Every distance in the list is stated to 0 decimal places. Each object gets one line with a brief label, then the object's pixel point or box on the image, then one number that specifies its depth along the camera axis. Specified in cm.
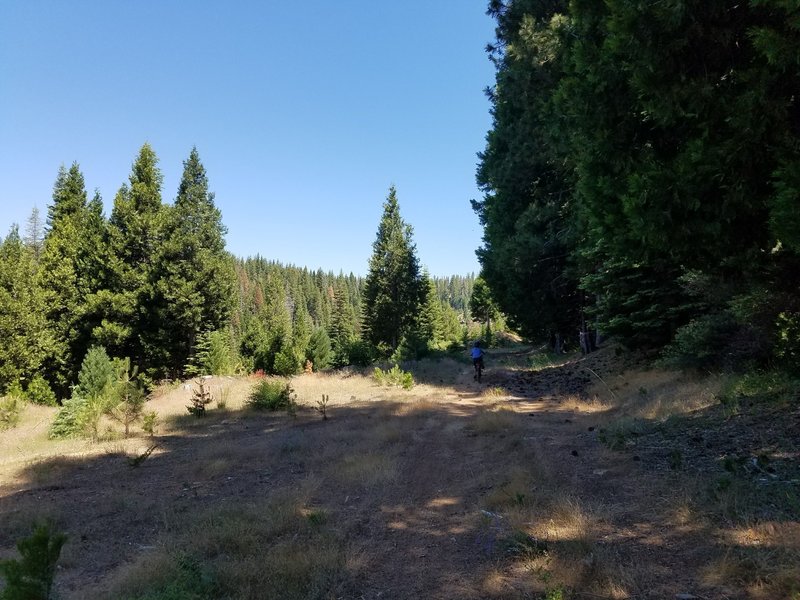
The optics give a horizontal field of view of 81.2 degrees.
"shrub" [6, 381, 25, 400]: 2035
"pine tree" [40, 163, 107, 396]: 2584
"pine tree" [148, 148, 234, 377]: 2611
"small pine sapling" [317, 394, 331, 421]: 1199
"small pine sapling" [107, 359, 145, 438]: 1201
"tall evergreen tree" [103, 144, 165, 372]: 2558
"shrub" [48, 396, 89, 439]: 1227
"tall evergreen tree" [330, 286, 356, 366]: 6981
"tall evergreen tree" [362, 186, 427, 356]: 3694
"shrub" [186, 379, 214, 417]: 1409
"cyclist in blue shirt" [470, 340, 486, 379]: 1855
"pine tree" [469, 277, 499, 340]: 6572
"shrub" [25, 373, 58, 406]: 2208
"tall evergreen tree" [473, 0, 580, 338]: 1500
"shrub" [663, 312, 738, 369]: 944
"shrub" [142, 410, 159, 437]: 1153
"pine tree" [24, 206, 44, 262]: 5175
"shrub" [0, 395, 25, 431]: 1516
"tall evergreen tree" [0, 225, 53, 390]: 2034
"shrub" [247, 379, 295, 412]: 1458
